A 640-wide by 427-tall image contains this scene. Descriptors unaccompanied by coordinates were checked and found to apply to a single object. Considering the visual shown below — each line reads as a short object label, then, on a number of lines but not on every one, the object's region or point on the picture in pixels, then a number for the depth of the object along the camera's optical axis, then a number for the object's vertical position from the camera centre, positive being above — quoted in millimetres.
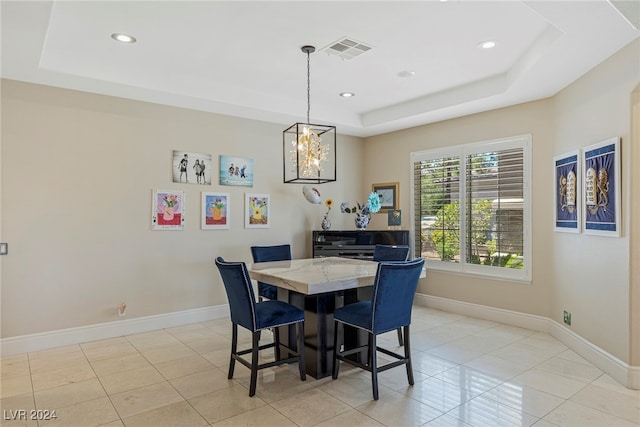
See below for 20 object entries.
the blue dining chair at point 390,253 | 4391 -394
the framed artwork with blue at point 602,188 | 3168 +262
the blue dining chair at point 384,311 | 2799 -709
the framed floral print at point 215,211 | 4934 +110
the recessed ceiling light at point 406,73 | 4203 +1586
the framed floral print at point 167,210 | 4574 +116
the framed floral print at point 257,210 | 5289 +129
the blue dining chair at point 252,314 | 2863 -732
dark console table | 5559 -313
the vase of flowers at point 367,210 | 5805 +130
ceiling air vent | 3459 +1573
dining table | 2918 -663
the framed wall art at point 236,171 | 5098 +649
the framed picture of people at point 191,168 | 4738 +645
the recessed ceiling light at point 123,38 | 3330 +1580
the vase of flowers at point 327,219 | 5867 +4
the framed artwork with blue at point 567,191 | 3752 +275
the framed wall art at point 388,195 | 6155 +387
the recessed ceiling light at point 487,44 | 3451 +1567
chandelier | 3590 +647
